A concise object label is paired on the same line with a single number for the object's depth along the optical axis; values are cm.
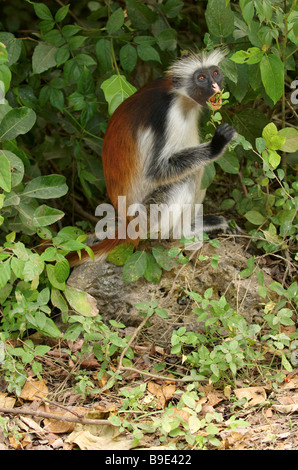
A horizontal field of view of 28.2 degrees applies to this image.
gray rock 434
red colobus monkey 428
